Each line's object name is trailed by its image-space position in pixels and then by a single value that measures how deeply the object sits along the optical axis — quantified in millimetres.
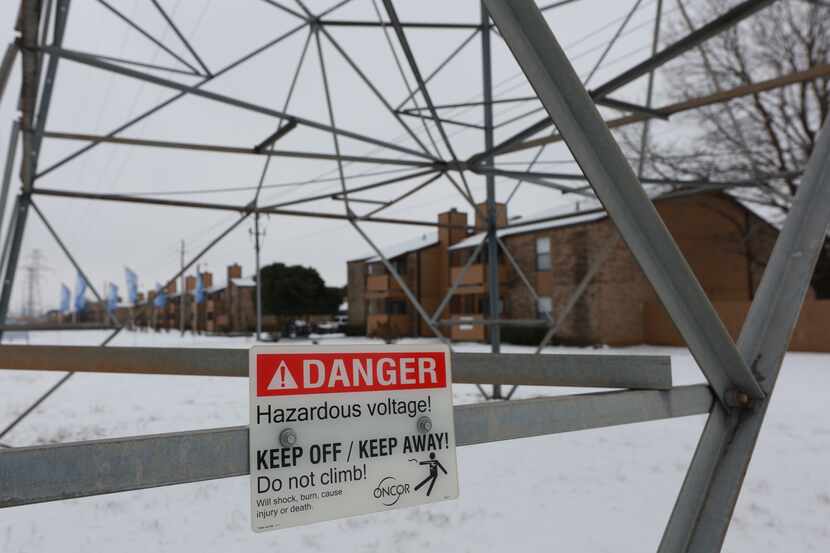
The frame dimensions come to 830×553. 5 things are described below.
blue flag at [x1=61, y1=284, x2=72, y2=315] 49506
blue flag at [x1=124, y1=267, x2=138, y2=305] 40044
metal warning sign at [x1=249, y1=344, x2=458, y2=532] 1312
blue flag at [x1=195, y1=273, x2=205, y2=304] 46031
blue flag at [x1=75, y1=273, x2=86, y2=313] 37794
